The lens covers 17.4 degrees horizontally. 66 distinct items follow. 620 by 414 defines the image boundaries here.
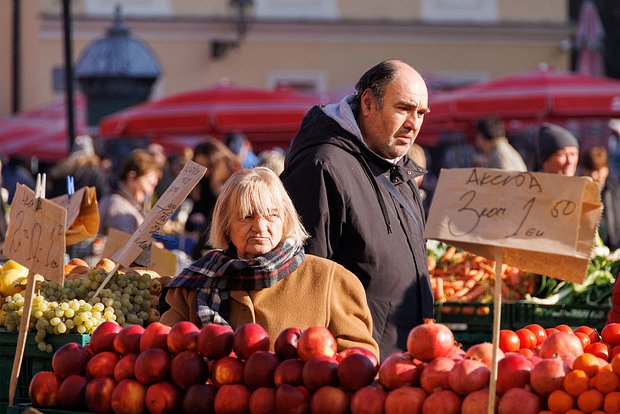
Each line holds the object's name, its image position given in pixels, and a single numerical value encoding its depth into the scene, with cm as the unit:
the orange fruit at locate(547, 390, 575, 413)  479
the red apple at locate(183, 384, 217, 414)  530
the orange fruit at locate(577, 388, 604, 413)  478
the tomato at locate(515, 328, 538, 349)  598
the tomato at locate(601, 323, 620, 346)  582
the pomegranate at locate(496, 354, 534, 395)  493
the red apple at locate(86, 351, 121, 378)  561
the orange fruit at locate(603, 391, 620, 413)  477
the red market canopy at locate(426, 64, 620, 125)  1960
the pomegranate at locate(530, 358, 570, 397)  484
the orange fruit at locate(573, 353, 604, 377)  490
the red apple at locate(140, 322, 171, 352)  558
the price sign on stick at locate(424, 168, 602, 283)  492
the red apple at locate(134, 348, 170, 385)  542
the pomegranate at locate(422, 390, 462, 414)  486
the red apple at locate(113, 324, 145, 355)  564
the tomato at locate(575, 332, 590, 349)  582
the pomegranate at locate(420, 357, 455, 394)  496
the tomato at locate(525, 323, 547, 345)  611
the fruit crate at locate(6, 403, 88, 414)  555
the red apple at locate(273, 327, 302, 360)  535
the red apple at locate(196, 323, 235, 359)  541
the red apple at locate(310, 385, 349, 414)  509
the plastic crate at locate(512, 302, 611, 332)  1008
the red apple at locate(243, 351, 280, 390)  525
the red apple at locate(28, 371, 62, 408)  568
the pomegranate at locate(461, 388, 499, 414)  483
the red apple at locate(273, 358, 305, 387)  519
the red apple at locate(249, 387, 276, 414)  517
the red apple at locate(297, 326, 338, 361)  523
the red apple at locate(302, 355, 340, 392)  514
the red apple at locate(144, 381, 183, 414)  535
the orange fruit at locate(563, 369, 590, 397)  480
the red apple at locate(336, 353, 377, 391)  510
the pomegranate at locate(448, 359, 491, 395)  490
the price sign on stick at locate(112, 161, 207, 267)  694
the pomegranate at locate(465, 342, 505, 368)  507
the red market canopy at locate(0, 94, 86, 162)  2852
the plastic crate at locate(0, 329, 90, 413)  671
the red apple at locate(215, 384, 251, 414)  522
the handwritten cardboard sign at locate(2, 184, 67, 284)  605
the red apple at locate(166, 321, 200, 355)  549
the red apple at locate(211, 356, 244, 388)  532
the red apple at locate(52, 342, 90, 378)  571
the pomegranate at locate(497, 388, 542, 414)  479
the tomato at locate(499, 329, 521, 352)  578
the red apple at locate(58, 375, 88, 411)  558
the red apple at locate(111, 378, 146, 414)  540
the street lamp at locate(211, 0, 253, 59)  3781
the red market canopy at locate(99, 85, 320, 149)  2167
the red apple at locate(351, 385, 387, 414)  500
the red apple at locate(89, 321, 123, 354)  576
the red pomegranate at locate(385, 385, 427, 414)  494
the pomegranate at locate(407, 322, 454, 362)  507
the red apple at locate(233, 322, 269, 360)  538
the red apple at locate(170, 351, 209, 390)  538
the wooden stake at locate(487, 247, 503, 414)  474
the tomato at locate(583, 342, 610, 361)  554
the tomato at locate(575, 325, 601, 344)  604
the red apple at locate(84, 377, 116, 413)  549
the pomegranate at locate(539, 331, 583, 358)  521
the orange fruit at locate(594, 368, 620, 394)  483
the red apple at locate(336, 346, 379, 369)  519
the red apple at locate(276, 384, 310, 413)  511
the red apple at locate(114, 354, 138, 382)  552
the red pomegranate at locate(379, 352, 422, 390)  503
